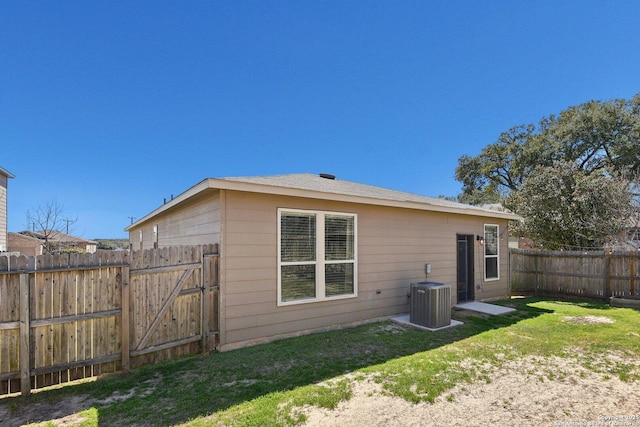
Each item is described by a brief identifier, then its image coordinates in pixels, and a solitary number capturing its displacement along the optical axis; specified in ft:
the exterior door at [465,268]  27.71
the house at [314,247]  15.99
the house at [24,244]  79.44
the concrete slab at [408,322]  19.72
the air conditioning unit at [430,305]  19.74
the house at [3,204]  50.73
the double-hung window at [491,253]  29.63
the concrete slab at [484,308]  24.38
